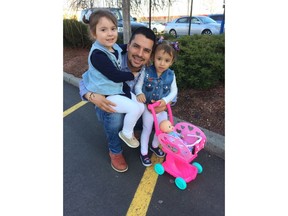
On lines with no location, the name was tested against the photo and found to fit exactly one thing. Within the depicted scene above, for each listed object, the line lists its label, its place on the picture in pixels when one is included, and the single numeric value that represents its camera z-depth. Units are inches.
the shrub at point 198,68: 139.5
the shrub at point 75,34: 268.8
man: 84.0
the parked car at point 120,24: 187.8
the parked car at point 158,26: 594.9
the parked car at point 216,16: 588.9
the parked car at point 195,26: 446.0
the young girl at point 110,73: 78.3
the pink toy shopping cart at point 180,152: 78.6
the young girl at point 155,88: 86.8
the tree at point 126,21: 161.8
